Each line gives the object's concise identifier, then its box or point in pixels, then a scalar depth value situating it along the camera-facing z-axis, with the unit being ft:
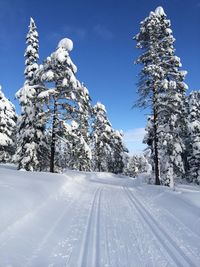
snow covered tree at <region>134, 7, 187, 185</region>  55.28
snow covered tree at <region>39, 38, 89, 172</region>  54.80
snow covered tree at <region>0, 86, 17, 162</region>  79.50
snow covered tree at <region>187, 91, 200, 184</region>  76.82
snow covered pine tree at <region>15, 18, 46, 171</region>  54.56
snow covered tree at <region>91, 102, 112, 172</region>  114.21
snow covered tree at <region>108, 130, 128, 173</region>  124.29
